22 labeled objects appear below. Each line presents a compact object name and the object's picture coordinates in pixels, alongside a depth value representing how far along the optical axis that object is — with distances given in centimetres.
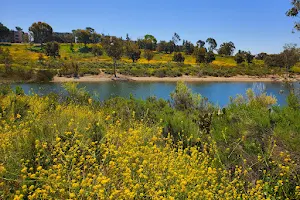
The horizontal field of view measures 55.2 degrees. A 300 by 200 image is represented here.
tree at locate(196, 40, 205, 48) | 10856
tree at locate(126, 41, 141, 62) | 5740
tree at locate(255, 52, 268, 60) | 8455
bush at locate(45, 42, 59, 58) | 5952
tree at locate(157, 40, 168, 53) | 8902
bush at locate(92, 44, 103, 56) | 7013
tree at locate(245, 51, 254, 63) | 6800
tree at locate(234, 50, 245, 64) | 6625
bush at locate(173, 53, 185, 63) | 6494
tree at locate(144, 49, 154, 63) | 6317
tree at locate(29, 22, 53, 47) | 8869
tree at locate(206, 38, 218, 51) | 9719
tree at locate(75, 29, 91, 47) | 8869
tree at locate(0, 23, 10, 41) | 8800
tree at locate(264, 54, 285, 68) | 5642
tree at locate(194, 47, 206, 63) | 6322
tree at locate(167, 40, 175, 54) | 8910
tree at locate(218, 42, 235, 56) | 8594
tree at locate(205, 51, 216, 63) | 6365
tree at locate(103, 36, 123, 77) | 4009
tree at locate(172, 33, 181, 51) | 10200
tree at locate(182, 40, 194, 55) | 8688
